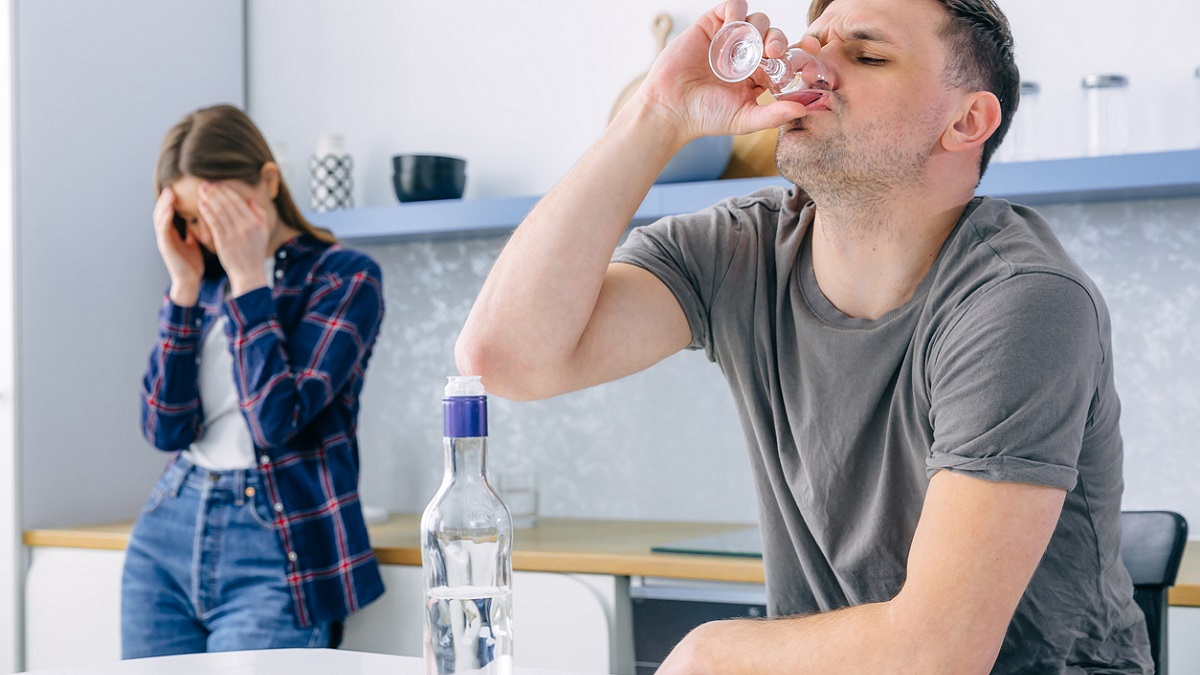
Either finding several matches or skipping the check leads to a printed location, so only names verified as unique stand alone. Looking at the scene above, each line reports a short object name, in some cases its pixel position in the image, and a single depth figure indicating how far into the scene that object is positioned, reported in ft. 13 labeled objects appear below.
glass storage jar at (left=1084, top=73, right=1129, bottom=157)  8.17
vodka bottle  3.55
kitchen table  4.29
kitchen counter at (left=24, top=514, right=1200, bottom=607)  7.41
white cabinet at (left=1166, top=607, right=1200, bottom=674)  6.46
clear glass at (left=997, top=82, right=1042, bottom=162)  8.46
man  3.80
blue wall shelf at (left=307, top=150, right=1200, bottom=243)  7.56
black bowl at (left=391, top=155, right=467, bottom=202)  9.89
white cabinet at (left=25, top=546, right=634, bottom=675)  7.80
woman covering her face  7.63
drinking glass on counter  9.70
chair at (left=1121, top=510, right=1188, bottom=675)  5.17
